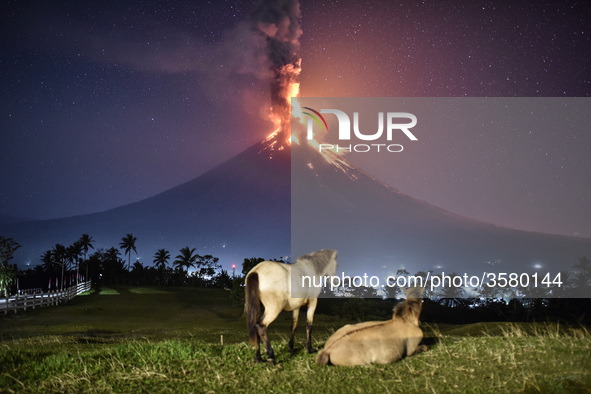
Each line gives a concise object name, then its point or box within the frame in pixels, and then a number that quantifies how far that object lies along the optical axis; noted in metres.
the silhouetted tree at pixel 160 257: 99.90
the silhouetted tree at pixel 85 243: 94.19
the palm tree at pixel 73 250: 84.62
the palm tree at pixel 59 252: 82.25
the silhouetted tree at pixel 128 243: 101.38
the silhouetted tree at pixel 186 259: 89.06
